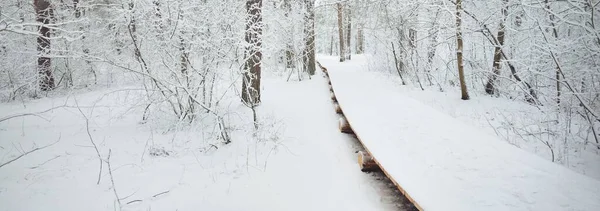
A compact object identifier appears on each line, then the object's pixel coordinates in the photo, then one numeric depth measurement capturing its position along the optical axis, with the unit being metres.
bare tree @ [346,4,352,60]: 19.86
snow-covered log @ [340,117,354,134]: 5.85
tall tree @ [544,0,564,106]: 4.89
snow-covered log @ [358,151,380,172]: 4.07
